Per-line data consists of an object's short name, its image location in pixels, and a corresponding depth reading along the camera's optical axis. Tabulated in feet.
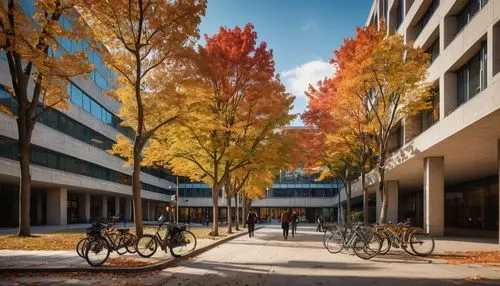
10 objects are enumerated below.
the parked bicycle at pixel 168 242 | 52.21
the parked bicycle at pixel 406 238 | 58.85
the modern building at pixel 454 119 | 66.23
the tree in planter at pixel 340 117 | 92.12
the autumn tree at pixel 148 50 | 63.93
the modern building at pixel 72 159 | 127.13
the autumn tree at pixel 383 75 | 75.72
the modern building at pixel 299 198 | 314.35
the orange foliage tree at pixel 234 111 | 95.40
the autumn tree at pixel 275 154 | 104.68
